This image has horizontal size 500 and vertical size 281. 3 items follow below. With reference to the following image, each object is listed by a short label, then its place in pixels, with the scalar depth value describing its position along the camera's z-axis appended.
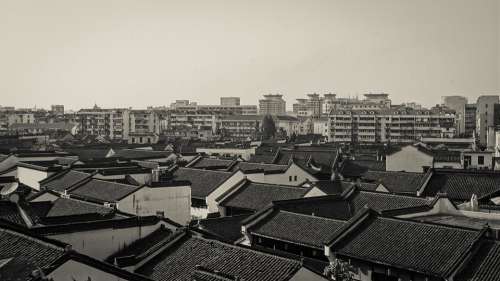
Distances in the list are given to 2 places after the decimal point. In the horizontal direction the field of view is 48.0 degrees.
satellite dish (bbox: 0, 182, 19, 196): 30.86
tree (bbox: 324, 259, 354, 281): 21.38
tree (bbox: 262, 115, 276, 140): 143.10
